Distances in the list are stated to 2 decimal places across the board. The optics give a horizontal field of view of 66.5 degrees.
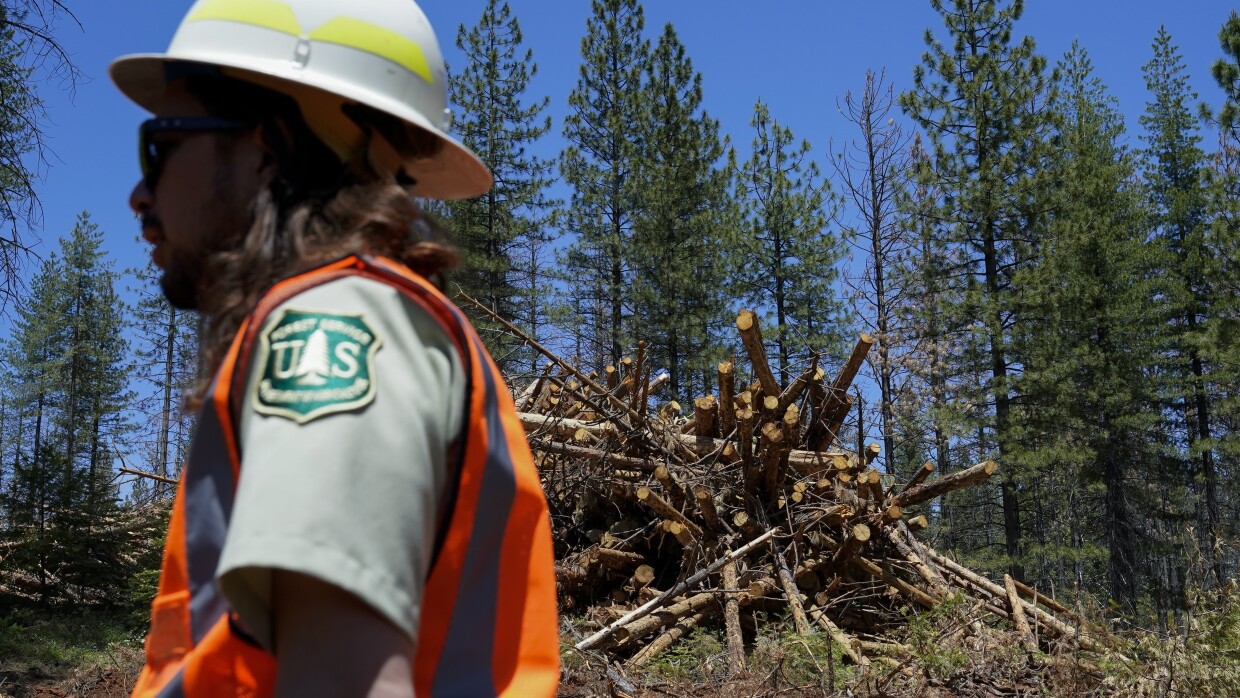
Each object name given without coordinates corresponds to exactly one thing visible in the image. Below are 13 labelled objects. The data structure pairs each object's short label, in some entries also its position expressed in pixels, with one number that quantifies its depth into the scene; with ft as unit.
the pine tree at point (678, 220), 90.48
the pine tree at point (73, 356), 131.54
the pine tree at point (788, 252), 83.61
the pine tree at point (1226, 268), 71.92
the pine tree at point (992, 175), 74.43
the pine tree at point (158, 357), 116.98
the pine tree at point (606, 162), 93.45
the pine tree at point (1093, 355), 75.00
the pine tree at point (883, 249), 78.43
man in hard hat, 2.64
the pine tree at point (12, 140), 31.68
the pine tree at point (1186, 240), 89.74
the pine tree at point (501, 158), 94.48
